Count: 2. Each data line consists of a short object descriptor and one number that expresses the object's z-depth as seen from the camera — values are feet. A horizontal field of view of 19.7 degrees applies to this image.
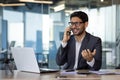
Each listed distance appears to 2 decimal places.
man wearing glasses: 10.99
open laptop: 9.21
